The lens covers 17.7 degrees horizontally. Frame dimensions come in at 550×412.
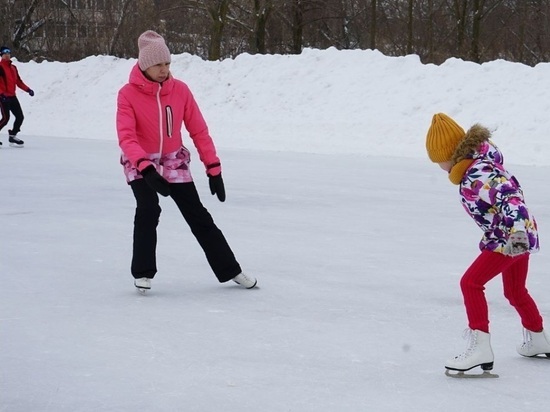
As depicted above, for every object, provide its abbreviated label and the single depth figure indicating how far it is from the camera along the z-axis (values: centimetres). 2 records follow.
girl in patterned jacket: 567
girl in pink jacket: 801
